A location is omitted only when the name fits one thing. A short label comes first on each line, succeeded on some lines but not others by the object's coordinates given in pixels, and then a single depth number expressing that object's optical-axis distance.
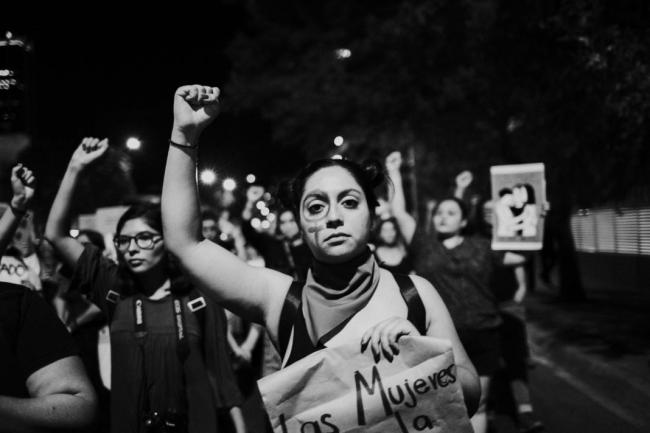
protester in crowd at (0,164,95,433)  2.27
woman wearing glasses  3.78
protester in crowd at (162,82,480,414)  2.62
